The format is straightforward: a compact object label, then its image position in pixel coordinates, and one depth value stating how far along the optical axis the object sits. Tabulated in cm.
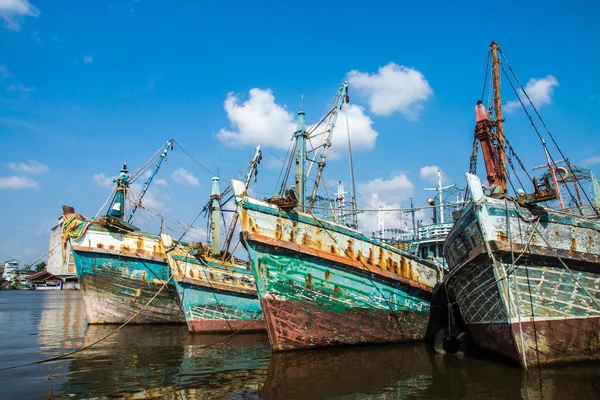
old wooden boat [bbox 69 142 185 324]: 1805
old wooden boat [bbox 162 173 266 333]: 1606
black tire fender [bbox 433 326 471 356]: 1069
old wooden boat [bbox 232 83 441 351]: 1063
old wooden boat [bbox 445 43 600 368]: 833
